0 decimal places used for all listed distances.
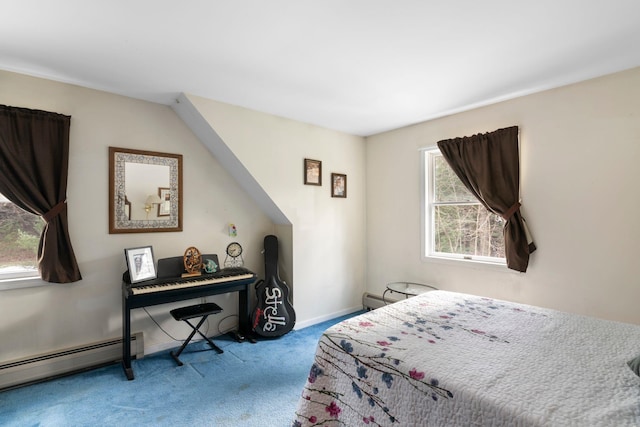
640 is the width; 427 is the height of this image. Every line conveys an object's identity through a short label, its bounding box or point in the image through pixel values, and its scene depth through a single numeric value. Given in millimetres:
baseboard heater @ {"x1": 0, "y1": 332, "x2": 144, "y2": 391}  2271
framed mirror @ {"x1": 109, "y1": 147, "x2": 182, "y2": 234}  2727
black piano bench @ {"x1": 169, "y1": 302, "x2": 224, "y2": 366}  2668
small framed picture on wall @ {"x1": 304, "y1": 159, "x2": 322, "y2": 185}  3598
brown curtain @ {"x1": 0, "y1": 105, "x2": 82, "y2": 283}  2281
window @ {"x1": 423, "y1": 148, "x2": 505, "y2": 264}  3121
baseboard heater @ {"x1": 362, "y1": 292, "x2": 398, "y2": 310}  4012
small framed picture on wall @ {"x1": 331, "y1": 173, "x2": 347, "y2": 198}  3891
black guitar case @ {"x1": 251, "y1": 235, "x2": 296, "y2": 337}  3201
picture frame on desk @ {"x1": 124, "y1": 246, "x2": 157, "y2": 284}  2596
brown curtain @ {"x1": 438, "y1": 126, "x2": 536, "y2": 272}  2758
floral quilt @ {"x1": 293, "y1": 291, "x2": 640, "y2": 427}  1059
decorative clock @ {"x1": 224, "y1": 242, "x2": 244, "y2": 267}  3324
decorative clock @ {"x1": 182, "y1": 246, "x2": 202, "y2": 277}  2932
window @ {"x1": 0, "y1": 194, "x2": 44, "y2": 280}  2354
